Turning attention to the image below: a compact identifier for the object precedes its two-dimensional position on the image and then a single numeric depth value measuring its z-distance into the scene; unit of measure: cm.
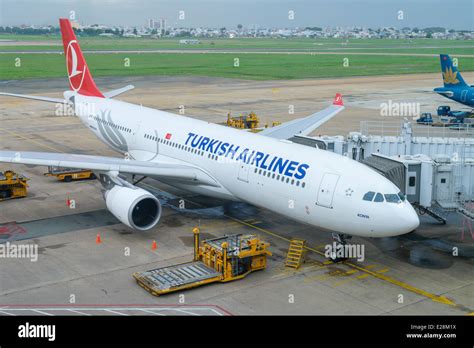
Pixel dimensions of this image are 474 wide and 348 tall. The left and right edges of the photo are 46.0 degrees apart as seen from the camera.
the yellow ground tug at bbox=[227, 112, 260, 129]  5128
